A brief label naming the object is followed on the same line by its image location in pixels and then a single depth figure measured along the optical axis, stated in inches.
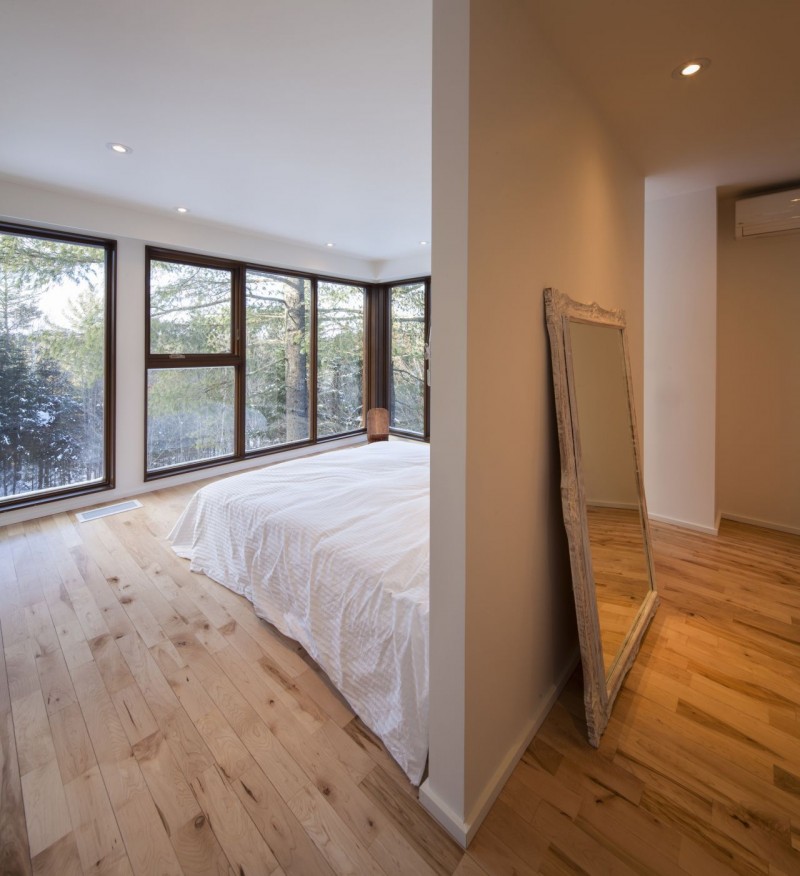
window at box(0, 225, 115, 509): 129.5
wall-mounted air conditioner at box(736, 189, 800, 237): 108.1
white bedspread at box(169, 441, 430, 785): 59.1
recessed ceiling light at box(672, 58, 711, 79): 62.5
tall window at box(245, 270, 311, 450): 192.9
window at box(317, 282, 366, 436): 221.0
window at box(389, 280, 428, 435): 220.7
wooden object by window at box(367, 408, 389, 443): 196.9
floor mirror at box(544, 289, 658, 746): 59.6
